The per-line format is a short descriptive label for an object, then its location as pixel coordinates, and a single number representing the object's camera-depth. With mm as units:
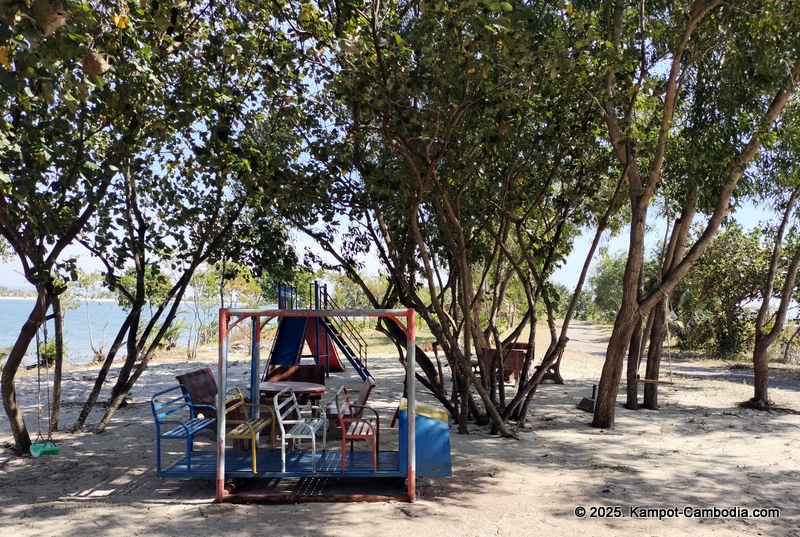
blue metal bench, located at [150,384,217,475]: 5992
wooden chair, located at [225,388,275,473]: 5953
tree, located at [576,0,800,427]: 7965
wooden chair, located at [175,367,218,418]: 8383
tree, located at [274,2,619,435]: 6066
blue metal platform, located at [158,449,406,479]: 5891
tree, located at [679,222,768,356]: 23562
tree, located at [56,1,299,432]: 7242
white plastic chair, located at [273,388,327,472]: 5793
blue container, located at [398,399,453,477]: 5996
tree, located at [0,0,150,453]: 5238
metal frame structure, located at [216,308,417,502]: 5805
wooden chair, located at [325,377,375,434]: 7389
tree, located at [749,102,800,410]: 10406
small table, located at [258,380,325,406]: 8070
